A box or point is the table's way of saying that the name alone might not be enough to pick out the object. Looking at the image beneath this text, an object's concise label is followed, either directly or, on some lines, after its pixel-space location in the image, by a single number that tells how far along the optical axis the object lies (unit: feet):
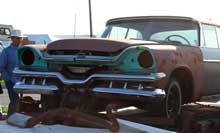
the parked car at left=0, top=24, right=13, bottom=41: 92.12
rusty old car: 18.34
